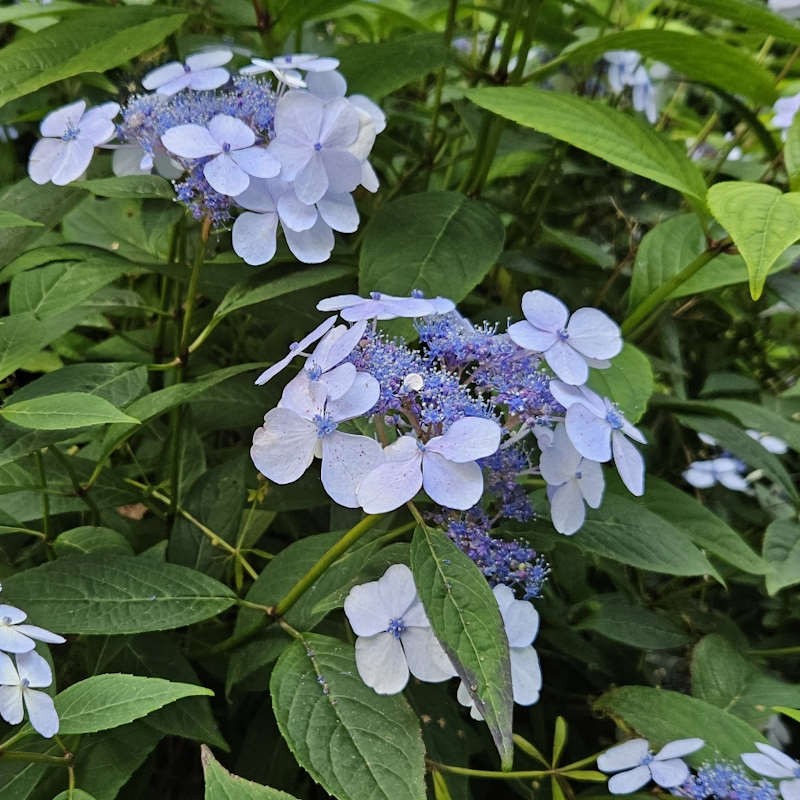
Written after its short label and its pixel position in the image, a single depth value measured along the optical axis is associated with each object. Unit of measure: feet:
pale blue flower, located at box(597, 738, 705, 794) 1.33
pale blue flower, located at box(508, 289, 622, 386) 1.32
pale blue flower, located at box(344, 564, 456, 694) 1.29
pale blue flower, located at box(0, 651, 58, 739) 1.23
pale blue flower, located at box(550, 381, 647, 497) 1.27
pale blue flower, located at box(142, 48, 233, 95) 1.50
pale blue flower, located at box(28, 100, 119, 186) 1.50
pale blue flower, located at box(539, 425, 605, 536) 1.32
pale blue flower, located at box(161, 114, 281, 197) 1.39
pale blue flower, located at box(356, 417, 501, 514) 1.19
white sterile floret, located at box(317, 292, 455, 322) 1.30
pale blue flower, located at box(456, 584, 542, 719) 1.36
